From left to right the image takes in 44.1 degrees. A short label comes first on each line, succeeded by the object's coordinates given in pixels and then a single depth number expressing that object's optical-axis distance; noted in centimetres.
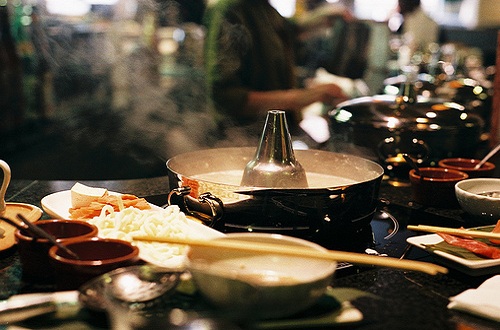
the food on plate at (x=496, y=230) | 163
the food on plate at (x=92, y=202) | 166
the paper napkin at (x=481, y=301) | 125
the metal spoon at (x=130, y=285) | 111
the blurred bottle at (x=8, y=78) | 551
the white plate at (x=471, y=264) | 147
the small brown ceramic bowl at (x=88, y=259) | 124
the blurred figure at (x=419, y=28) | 788
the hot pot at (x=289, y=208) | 156
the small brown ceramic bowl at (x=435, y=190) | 216
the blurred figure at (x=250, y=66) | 382
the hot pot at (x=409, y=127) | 251
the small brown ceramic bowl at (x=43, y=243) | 137
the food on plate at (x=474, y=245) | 154
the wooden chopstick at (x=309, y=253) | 116
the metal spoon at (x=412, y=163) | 221
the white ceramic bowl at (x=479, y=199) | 190
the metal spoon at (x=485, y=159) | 238
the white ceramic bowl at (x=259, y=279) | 103
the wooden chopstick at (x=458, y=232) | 151
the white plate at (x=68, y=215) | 138
